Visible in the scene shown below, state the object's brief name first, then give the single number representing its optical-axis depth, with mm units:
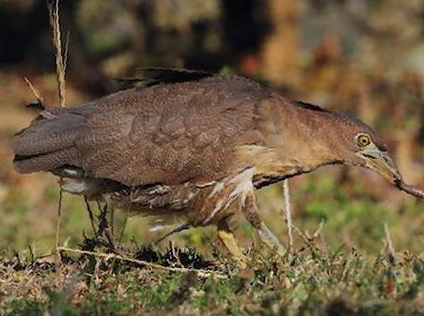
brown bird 13648
